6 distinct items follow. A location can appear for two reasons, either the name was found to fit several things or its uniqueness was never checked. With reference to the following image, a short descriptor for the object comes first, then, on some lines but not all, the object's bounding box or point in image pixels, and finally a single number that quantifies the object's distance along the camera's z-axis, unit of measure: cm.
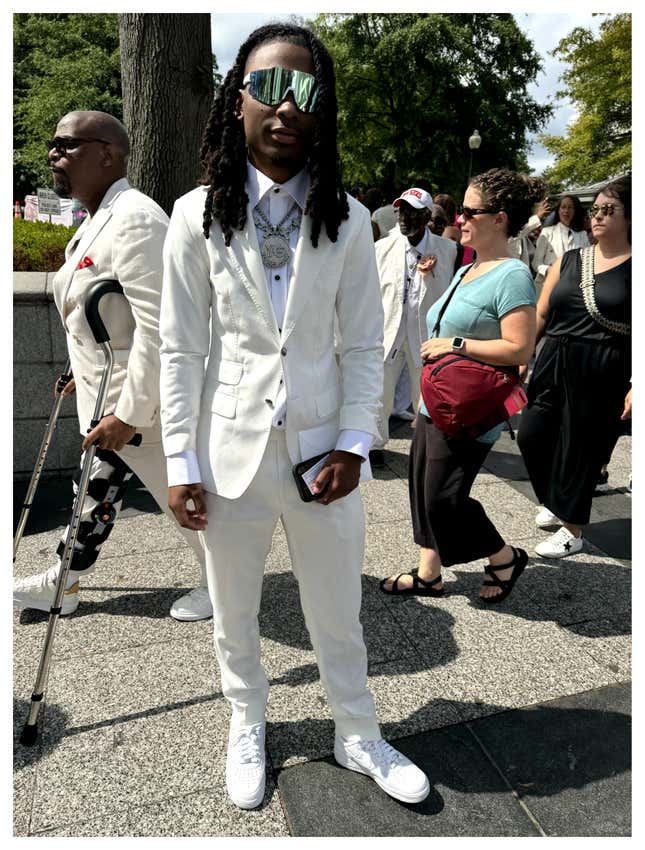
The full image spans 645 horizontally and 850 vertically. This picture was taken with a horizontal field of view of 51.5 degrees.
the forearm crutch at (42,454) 344
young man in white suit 196
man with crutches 280
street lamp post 2716
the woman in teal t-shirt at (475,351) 308
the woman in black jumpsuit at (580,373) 368
